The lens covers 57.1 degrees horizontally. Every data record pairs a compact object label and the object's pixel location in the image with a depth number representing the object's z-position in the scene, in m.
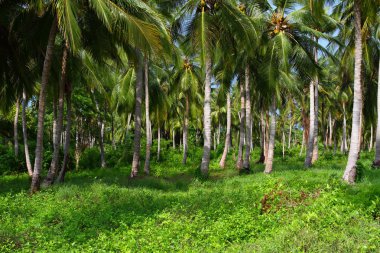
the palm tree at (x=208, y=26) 13.27
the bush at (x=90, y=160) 23.40
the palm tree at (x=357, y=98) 10.31
